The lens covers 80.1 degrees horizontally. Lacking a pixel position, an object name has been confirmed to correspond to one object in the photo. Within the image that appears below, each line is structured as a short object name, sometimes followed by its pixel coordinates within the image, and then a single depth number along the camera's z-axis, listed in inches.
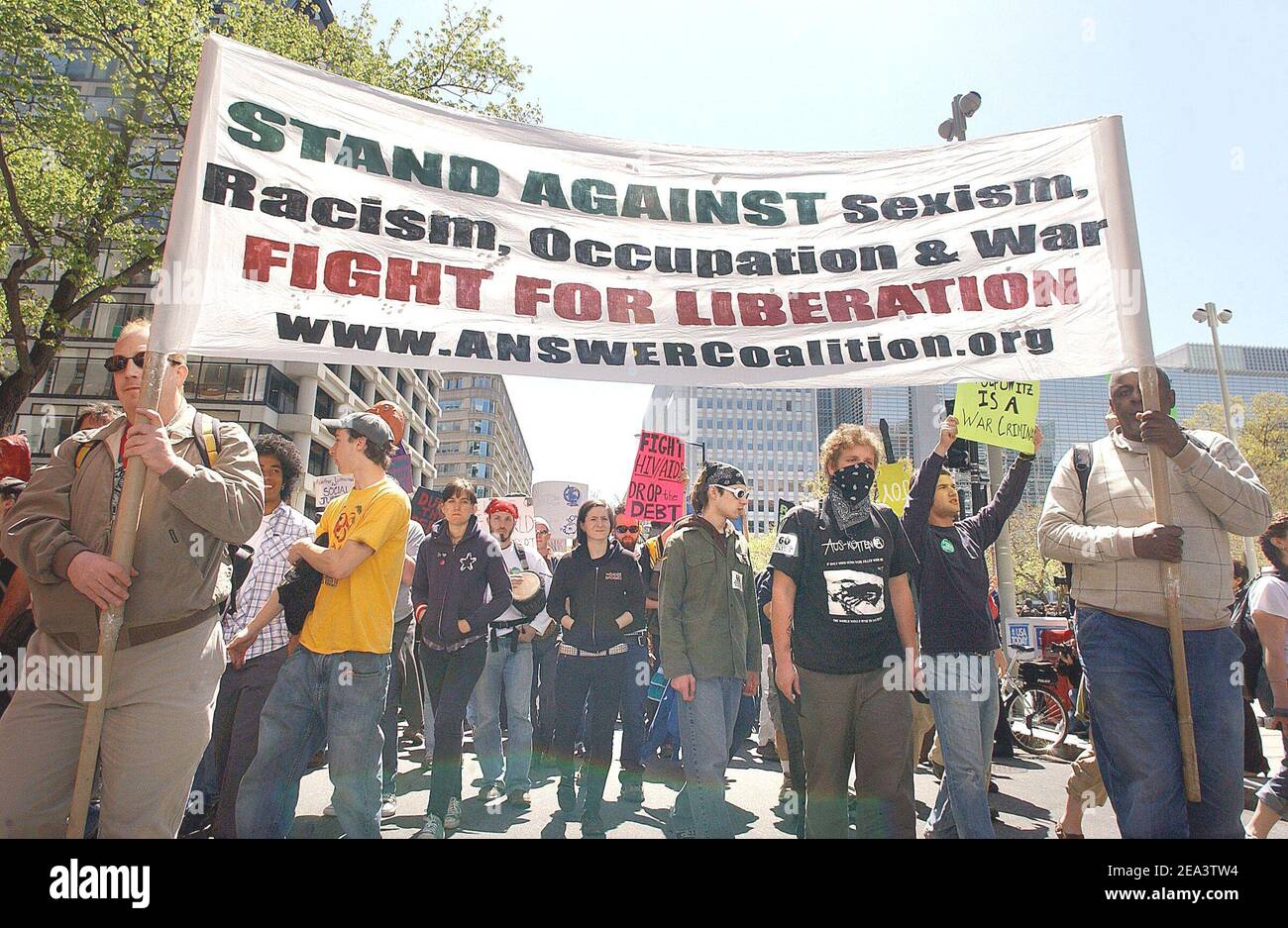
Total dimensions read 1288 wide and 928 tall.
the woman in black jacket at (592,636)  197.5
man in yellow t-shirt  136.8
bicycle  319.0
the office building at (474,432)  3821.4
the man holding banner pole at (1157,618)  112.9
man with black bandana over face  135.8
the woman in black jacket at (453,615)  177.3
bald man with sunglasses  96.7
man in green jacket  155.3
